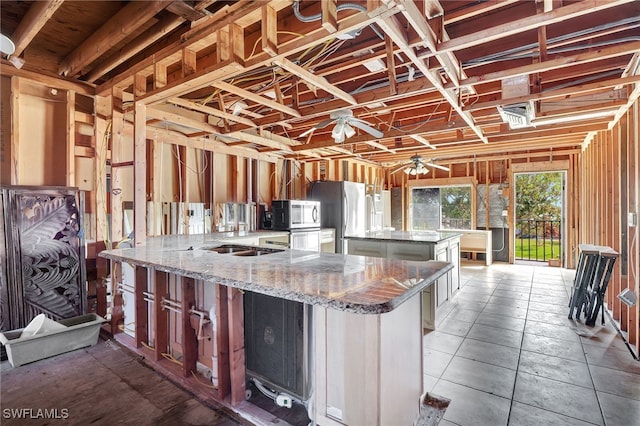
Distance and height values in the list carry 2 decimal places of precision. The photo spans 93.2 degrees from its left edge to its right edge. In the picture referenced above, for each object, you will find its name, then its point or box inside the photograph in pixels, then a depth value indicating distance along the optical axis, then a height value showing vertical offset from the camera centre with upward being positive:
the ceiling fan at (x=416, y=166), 5.27 +0.79
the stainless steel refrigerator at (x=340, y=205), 5.55 +0.10
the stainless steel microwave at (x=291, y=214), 4.58 -0.05
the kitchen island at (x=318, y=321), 1.43 -0.65
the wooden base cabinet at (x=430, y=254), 3.37 -0.56
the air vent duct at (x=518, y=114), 2.94 +0.97
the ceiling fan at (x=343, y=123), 2.99 +0.88
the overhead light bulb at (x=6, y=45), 1.75 +1.00
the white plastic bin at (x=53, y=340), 2.32 -1.03
